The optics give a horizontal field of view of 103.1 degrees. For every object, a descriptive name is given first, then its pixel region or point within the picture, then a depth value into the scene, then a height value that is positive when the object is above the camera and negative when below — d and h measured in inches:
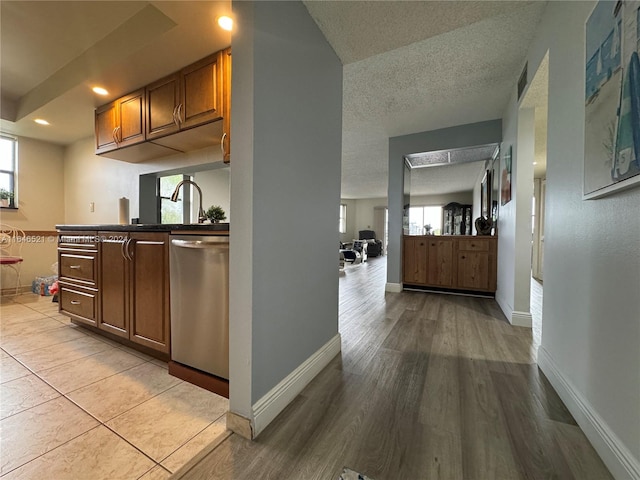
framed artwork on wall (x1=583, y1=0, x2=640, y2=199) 32.4 +19.9
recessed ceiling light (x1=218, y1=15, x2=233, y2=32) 64.6 +54.5
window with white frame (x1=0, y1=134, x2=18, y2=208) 134.2 +32.1
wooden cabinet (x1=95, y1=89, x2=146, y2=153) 92.7 +42.3
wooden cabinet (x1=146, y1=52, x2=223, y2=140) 75.8 +43.1
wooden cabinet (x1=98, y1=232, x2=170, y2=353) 60.6 -14.5
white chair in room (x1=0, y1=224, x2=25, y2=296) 131.1 -8.3
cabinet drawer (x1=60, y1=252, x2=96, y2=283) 77.6 -11.4
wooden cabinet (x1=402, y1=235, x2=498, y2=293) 140.6 -15.9
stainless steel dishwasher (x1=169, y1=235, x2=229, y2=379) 50.4 -14.5
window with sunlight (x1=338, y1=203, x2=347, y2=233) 470.3 +26.0
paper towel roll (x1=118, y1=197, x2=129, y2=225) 117.8 +10.0
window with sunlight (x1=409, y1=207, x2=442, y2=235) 406.6 +29.2
